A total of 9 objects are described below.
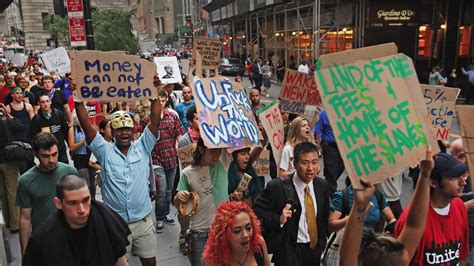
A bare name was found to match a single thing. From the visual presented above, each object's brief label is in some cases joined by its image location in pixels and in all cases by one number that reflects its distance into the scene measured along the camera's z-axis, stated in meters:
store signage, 19.11
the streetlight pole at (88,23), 7.68
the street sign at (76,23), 8.39
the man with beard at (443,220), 2.62
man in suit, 3.12
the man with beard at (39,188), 3.57
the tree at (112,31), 26.88
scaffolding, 19.77
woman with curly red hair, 2.81
